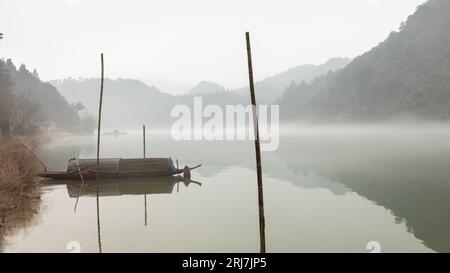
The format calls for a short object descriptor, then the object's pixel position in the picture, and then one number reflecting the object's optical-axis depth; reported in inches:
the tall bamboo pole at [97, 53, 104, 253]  567.7
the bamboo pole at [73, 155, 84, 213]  991.9
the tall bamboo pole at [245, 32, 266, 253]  413.1
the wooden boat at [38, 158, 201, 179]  1229.7
